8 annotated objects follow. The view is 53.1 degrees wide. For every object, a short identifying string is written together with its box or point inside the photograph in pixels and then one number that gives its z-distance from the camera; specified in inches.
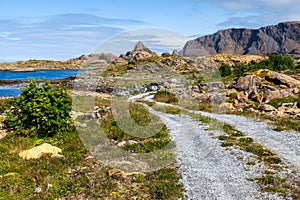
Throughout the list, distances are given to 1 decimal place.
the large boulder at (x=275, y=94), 1601.9
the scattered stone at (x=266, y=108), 1275.8
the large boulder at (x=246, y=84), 1889.0
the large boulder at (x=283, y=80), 1941.4
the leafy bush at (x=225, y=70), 3332.9
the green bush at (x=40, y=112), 811.6
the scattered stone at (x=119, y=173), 563.6
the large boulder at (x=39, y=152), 653.3
